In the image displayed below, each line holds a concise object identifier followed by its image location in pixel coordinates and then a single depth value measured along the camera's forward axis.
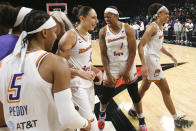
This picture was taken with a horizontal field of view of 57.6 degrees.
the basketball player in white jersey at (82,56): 1.92
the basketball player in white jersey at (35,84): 1.00
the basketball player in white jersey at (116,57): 2.56
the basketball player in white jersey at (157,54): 2.68
